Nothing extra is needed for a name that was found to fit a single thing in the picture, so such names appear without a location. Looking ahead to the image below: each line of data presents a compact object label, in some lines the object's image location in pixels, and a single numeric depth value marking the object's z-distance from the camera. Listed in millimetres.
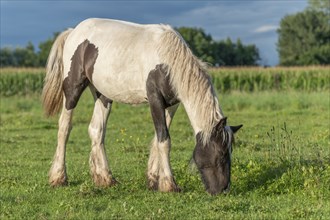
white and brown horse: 11110
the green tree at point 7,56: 129683
